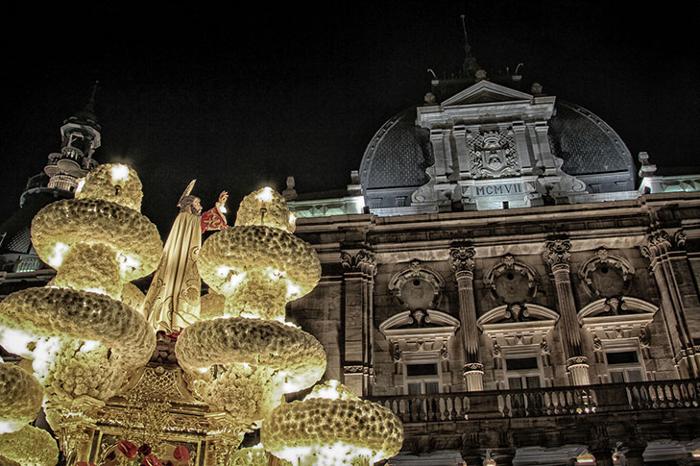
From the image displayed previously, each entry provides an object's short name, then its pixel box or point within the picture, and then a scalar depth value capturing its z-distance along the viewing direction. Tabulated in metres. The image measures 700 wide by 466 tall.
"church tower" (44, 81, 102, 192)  31.02
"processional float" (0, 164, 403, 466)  5.59
